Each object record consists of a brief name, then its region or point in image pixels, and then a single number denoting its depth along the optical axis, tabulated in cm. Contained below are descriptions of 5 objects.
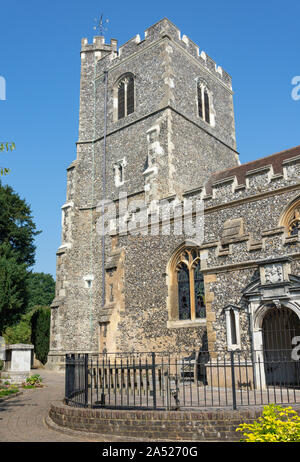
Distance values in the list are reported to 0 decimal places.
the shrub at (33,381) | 1431
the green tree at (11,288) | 2231
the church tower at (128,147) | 2088
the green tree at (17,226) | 2652
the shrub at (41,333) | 2383
